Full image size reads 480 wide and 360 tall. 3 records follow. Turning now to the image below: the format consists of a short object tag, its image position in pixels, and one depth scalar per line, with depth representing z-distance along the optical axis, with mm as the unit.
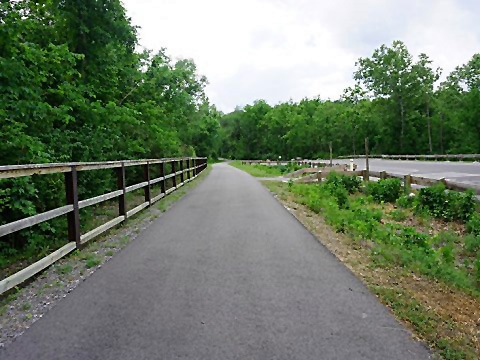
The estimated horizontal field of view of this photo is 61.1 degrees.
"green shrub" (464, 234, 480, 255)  6910
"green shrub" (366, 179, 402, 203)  12094
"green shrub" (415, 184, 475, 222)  8781
